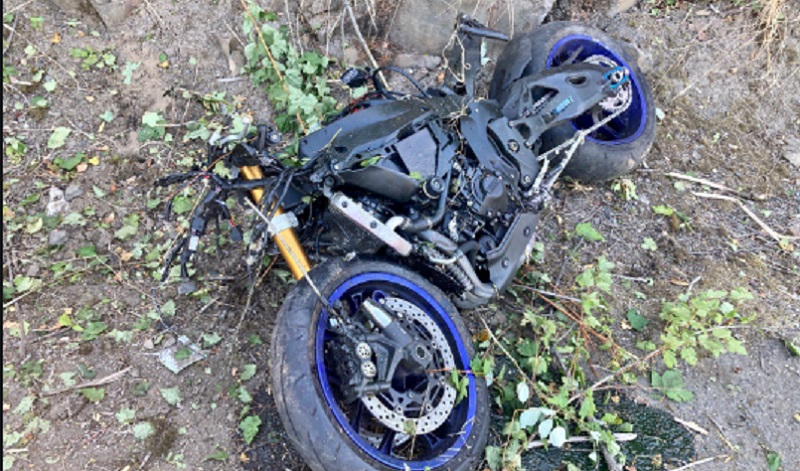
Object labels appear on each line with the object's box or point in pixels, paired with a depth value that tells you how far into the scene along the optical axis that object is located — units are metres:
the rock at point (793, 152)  5.11
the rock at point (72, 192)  3.90
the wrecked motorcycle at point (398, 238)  2.80
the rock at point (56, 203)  3.84
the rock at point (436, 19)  4.69
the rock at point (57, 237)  3.73
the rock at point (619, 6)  5.43
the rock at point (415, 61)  4.79
